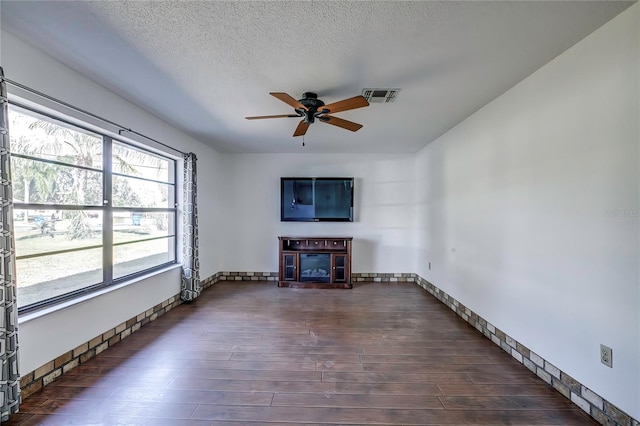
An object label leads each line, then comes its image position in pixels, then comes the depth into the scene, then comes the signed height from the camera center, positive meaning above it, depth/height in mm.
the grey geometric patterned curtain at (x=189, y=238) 3971 -391
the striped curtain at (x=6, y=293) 1684 -530
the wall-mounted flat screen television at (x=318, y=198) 5227 +291
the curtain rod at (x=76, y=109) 1862 +927
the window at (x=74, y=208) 2061 +45
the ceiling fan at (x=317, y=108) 2223 +969
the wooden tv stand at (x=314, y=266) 4902 -1021
